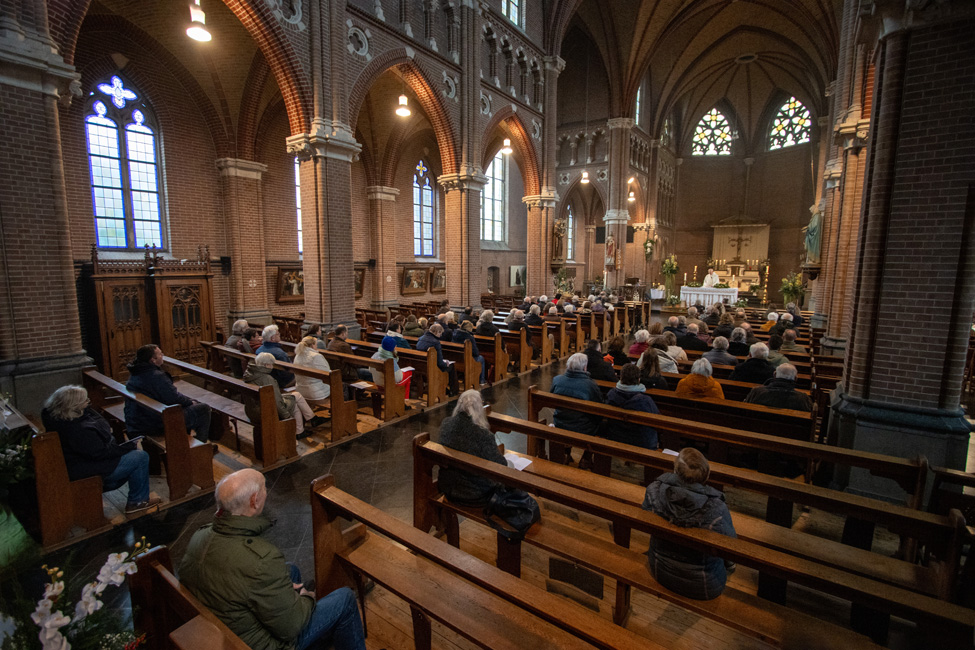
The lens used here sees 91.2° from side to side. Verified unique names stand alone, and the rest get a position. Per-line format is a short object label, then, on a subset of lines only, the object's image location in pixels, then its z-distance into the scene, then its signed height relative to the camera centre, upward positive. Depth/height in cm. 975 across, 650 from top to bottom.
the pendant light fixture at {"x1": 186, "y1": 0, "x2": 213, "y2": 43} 659 +342
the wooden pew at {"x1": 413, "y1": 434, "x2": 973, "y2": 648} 197 -140
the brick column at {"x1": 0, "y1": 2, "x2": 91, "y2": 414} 579 +60
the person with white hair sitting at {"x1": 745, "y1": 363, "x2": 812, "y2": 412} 488 -124
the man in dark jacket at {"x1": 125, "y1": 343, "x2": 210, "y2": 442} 489 -135
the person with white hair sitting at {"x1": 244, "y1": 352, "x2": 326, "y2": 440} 532 -157
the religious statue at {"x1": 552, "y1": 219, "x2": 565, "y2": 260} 1872 +134
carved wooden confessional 943 -86
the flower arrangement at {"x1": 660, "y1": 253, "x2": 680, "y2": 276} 2472 +31
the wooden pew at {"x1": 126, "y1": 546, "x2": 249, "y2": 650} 176 -136
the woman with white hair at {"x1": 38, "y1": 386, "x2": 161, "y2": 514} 385 -151
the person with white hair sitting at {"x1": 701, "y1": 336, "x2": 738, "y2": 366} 680 -117
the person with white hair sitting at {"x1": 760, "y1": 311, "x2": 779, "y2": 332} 1193 -120
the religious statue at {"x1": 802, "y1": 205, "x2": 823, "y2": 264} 1281 +95
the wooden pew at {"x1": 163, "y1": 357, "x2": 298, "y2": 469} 518 -173
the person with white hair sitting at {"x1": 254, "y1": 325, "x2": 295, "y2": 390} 636 -111
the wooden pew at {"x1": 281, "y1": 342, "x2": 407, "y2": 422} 666 -173
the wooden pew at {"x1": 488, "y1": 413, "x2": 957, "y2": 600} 266 -162
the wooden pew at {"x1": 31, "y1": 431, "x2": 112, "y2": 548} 376 -189
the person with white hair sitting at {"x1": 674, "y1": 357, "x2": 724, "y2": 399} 524 -123
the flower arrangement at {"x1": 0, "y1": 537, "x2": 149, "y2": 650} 146 -115
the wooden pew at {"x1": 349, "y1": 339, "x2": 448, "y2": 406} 739 -162
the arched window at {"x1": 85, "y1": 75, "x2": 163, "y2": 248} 1048 +227
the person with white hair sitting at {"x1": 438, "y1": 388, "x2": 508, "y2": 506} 335 -123
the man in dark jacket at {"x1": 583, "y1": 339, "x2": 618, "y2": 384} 602 -119
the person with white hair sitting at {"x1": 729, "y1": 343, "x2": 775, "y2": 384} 595 -118
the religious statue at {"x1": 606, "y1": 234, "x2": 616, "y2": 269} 2327 +95
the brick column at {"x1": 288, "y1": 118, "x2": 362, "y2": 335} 980 +107
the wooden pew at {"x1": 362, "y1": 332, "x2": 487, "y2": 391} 808 -158
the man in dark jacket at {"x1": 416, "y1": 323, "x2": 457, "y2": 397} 775 -118
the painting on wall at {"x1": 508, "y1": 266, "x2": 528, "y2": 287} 2464 -23
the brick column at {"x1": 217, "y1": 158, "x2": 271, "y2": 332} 1260 +89
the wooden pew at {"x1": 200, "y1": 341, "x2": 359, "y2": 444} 590 -173
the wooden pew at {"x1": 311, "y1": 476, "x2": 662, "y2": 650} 211 -160
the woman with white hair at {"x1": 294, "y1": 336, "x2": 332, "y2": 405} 641 -149
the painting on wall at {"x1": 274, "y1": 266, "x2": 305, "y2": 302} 1398 -49
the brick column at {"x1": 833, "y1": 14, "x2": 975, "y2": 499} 429 +18
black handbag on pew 312 -160
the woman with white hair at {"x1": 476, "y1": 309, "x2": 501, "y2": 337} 962 -110
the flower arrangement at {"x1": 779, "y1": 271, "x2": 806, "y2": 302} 1731 -56
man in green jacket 203 -131
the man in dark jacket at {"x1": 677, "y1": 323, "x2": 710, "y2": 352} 856 -126
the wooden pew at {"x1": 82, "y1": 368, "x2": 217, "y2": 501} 450 -181
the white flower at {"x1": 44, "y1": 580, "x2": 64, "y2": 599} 150 -102
